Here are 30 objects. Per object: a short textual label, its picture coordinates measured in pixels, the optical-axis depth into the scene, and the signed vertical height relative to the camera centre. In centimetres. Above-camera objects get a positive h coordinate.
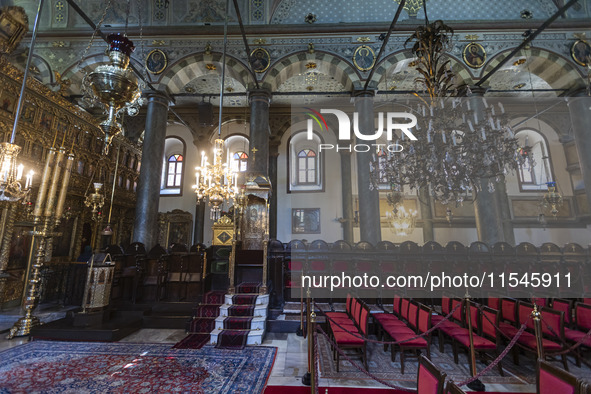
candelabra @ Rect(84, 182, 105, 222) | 795 +152
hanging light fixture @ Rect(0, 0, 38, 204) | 388 +111
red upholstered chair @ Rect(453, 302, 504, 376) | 311 -103
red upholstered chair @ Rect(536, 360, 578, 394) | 146 -74
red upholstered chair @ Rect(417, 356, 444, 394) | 155 -78
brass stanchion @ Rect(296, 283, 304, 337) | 436 -133
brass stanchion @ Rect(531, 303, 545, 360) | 248 -73
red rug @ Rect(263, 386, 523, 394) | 270 -140
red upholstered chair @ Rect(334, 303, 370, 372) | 319 -105
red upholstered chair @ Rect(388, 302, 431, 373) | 315 -103
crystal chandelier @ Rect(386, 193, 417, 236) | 1166 +135
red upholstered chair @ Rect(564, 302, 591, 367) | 329 -103
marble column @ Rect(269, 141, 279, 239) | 1132 +311
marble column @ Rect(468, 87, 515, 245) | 749 +112
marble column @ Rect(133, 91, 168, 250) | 743 +225
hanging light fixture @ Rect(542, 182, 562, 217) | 949 +192
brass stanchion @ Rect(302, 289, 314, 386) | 273 -131
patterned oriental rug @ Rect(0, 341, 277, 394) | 284 -142
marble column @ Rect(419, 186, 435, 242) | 1144 +129
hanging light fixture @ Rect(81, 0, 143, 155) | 226 +144
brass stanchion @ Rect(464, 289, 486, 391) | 274 -126
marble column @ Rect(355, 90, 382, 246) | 734 +183
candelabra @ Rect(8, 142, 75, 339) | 441 +36
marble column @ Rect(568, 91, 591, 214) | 756 +353
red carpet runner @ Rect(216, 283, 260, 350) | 407 -111
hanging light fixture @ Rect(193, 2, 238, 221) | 551 +148
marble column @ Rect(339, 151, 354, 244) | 1141 +243
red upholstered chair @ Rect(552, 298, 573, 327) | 405 -83
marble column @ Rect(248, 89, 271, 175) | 771 +354
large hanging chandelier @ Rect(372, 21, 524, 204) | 482 +187
